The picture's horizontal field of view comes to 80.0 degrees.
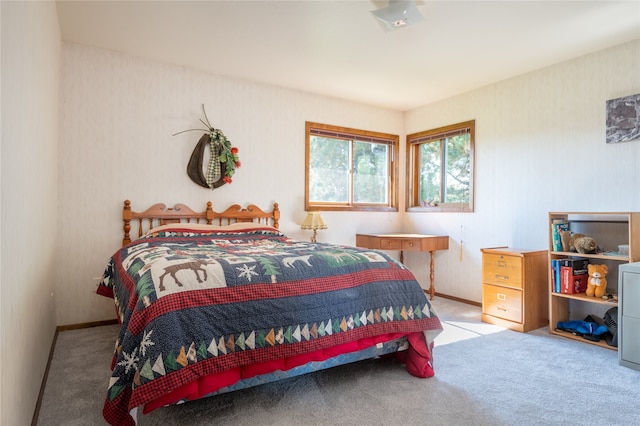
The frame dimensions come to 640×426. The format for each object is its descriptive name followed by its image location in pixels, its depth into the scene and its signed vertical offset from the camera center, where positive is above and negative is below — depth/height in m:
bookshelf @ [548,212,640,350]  3.04 -0.30
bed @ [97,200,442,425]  1.57 -0.50
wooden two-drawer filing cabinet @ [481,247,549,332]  3.27 -0.64
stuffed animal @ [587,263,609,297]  2.96 -0.50
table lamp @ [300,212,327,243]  4.20 -0.07
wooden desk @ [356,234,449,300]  4.33 -0.30
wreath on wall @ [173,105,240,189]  3.76 +0.56
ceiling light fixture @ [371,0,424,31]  2.51 +1.37
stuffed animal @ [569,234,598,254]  3.00 -0.22
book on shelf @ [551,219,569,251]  3.19 -0.12
